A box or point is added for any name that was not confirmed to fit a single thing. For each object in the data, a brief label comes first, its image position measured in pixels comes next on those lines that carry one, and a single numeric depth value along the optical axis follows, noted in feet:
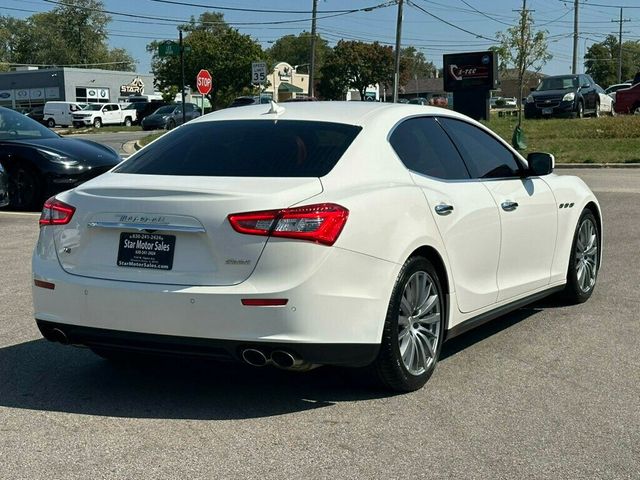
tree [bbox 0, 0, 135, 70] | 433.48
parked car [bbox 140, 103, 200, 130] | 148.36
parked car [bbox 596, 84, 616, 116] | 116.43
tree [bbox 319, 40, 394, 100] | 339.77
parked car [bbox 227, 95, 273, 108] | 136.05
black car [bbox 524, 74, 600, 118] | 108.99
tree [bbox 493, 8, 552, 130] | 126.93
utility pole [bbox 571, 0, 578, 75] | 210.79
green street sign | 79.99
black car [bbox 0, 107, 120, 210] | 42.22
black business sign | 105.70
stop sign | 89.71
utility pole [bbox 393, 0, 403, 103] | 150.33
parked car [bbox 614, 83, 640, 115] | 113.39
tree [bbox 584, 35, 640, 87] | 451.94
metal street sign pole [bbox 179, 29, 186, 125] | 77.80
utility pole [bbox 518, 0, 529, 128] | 124.57
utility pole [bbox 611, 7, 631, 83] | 345.10
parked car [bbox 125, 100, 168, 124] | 195.00
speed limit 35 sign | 90.13
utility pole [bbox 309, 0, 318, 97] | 166.30
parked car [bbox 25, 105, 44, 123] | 198.29
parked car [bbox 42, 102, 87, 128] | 188.65
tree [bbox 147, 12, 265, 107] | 229.45
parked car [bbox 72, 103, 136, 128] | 188.34
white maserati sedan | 14.14
